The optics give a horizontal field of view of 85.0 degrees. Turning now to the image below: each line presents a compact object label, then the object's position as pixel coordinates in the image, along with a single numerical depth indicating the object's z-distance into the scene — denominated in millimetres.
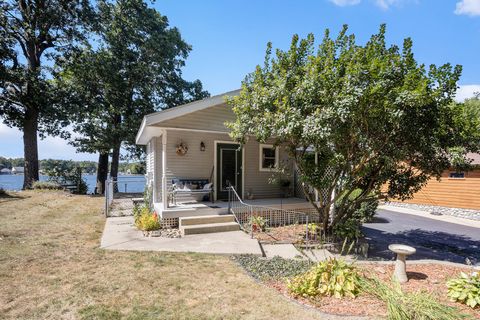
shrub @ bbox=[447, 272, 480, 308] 3539
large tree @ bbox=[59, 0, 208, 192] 17188
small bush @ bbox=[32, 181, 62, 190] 15284
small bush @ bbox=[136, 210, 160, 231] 7536
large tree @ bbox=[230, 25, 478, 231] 5391
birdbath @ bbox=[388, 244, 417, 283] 4461
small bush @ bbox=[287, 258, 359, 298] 3789
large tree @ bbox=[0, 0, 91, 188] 15586
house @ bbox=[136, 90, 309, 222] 8289
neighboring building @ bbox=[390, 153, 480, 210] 12555
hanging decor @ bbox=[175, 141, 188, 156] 8961
